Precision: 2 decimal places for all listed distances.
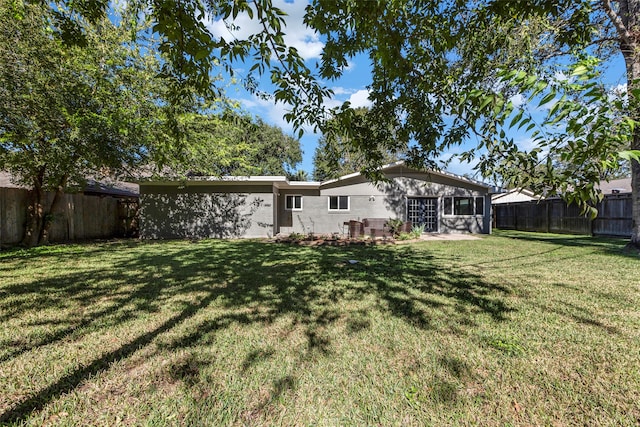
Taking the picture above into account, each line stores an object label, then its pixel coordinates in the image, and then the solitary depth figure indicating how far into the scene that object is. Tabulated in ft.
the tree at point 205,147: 32.40
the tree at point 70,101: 21.88
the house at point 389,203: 48.88
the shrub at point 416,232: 41.08
